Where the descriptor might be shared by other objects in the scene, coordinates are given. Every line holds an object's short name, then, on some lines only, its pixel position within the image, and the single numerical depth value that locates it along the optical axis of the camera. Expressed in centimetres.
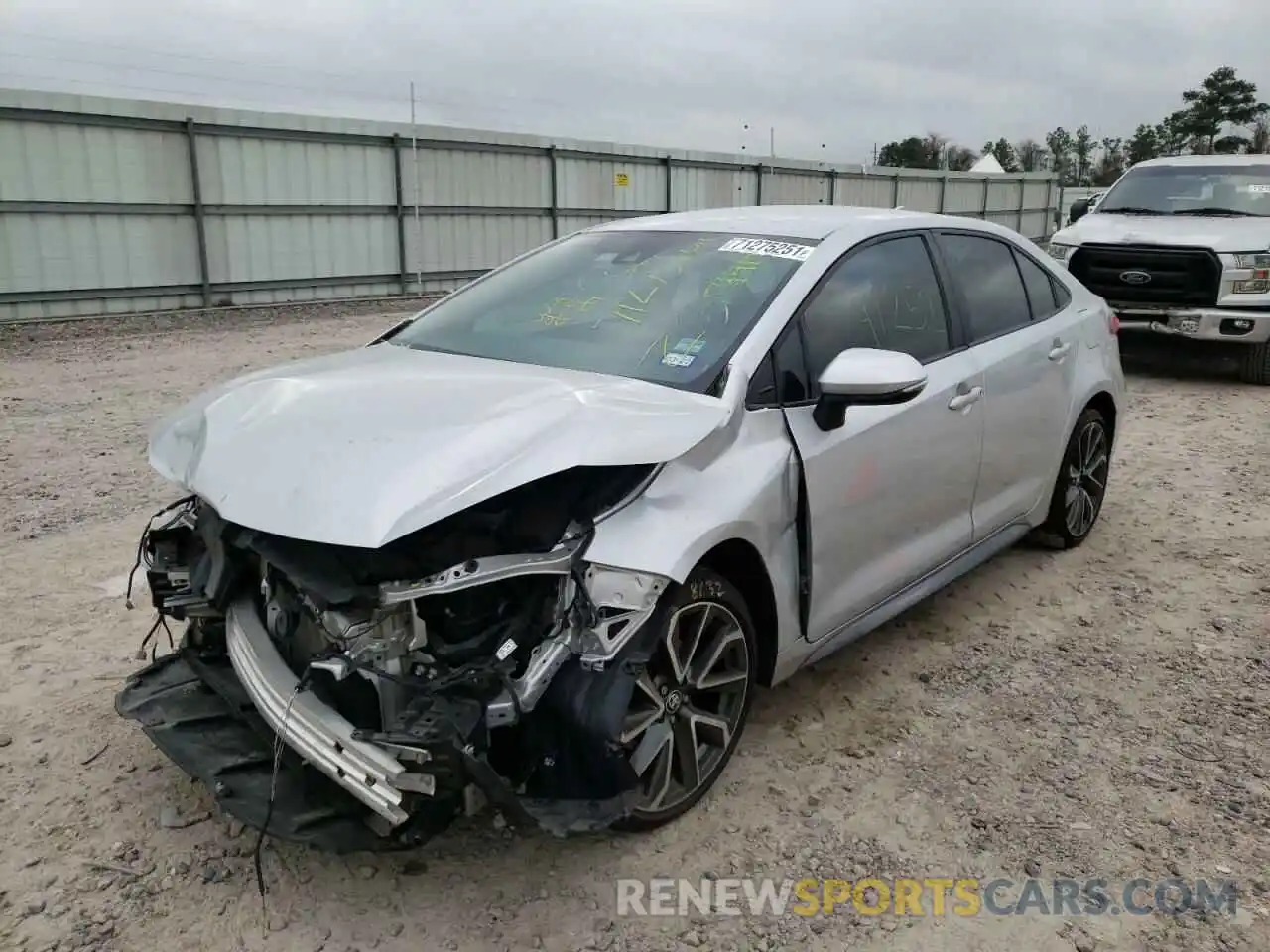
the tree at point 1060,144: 7088
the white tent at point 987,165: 3475
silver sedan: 241
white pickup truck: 941
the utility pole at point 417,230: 1658
